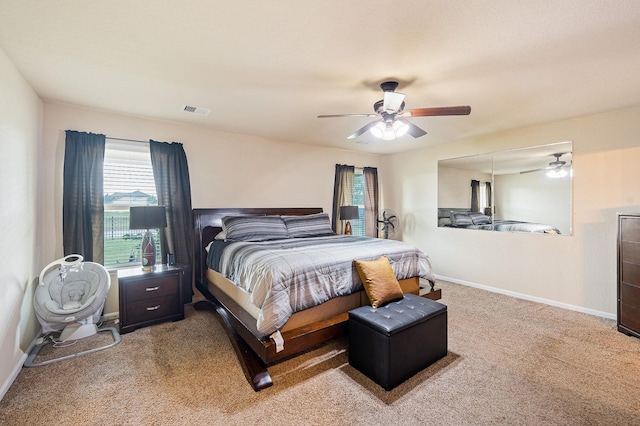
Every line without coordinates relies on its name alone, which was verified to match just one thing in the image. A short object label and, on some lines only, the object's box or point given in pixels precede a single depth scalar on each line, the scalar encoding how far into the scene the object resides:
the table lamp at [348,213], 5.03
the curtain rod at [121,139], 3.36
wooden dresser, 2.75
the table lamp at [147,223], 3.12
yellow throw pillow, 2.45
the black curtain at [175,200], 3.58
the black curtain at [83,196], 3.07
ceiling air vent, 3.20
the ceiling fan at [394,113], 2.43
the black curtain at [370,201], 5.79
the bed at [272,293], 2.13
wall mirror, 3.68
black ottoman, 1.99
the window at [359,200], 5.78
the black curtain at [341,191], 5.33
